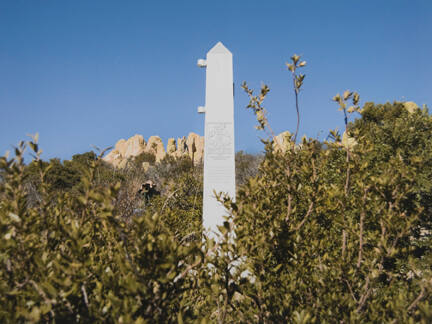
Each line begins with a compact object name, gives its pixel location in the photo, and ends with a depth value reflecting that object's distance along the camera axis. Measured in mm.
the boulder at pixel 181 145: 53612
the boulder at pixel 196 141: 54481
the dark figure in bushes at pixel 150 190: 10828
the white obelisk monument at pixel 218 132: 5125
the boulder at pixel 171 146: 54094
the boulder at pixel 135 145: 58281
